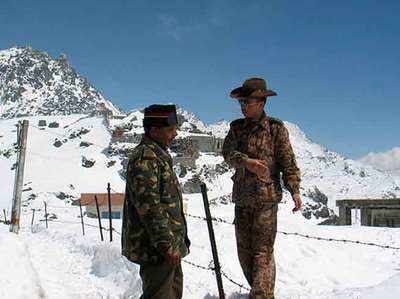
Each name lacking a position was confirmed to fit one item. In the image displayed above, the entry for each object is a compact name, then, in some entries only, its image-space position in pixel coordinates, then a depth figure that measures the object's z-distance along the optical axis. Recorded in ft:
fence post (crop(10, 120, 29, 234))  50.55
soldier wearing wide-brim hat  18.24
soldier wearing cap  13.83
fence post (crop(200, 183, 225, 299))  19.63
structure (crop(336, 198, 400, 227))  68.72
